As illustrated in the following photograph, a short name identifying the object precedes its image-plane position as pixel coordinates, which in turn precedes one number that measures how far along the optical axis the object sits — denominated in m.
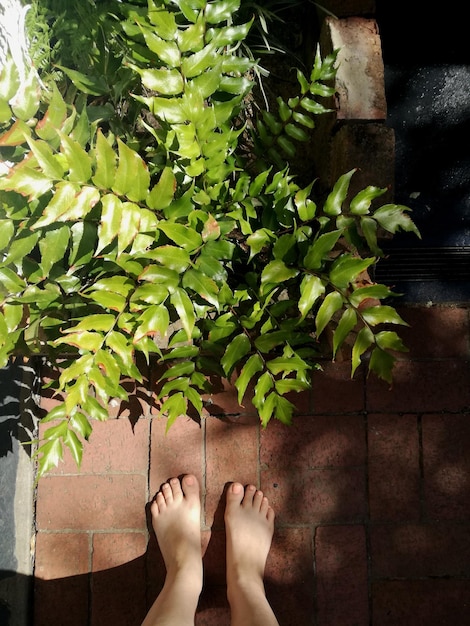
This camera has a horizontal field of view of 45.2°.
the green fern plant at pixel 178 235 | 1.41
